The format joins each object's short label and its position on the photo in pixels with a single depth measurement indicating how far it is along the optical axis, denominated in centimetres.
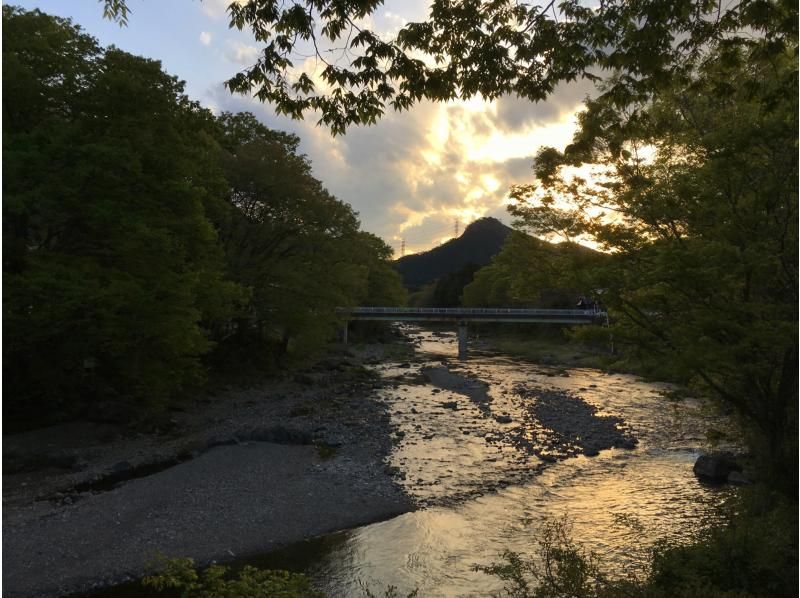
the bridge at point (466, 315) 5844
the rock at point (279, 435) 1895
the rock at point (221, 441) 1825
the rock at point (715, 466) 1548
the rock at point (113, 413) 2019
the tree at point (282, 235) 3088
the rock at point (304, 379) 3356
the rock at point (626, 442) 1952
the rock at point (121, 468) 1545
